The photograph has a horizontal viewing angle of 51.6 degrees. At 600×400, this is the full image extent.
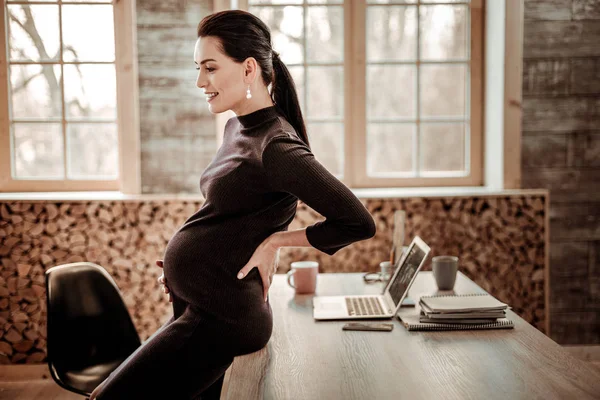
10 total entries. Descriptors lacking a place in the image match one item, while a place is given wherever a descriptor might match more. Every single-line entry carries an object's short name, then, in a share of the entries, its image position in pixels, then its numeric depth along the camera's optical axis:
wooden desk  1.40
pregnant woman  1.55
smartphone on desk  1.85
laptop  1.97
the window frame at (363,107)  3.58
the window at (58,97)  3.56
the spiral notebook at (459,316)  1.84
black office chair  2.16
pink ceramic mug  2.34
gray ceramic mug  2.31
